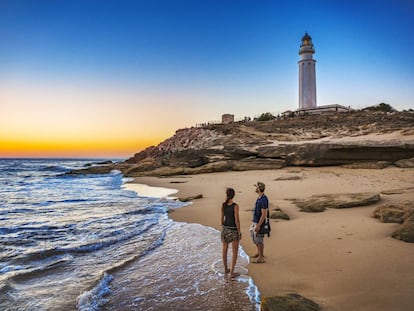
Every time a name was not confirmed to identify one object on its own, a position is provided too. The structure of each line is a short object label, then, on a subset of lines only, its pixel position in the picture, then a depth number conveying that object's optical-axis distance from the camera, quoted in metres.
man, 5.50
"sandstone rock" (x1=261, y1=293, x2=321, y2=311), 3.50
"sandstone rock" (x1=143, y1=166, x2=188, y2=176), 25.61
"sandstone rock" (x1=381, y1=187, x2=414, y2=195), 10.00
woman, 5.07
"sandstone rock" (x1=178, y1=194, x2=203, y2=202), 13.23
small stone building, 57.32
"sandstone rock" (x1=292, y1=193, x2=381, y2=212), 8.69
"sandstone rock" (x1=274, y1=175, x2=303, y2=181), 16.34
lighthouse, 51.97
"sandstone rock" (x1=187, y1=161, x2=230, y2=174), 24.22
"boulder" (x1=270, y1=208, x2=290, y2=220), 8.35
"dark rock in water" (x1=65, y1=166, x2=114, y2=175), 38.75
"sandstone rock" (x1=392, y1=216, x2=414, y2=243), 5.57
